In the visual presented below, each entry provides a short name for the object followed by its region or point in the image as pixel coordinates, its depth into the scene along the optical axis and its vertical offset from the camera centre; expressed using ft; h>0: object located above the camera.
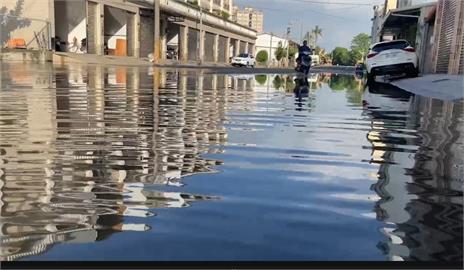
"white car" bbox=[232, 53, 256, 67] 176.04 +2.11
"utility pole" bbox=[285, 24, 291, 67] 344.37 +6.32
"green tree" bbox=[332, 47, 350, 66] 556.10 +15.94
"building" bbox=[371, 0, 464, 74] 71.87 +7.98
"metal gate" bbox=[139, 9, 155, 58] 164.84 +10.59
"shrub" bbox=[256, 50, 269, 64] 324.39 +7.04
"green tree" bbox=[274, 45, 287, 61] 350.39 +10.88
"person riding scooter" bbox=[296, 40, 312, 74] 86.75 +3.42
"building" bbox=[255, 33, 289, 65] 375.14 +20.25
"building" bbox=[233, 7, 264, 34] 566.77 +60.16
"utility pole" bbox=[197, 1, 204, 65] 195.19 +9.61
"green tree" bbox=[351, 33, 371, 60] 526.70 +32.78
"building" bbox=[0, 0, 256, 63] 121.19 +10.99
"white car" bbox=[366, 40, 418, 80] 60.13 +1.75
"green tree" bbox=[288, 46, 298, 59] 383.04 +13.26
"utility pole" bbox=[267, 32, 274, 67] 368.89 +13.24
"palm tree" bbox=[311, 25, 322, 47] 535.10 +41.32
